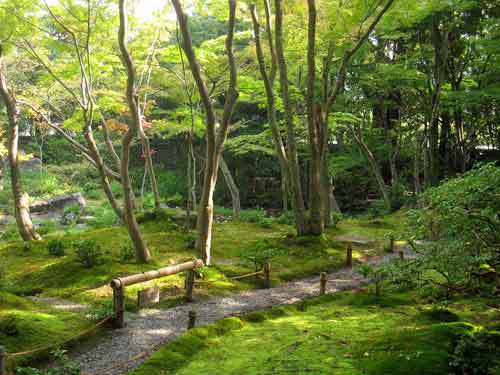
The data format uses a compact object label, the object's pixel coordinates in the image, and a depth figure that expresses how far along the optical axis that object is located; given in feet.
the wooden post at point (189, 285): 32.19
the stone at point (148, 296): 30.71
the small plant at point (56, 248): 43.09
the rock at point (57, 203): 81.87
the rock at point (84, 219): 73.72
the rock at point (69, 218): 72.91
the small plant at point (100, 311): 26.63
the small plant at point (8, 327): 22.93
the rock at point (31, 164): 105.19
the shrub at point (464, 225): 18.01
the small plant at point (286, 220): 65.16
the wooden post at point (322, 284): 33.60
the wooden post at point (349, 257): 42.88
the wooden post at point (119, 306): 26.35
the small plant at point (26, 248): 45.16
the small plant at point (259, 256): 37.22
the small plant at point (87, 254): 37.27
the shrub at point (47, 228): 57.52
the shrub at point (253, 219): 65.13
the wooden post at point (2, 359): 17.08
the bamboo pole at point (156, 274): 26.40
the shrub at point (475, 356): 16.74
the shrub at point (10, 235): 57.16
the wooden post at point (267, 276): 36.28
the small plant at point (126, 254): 39.23
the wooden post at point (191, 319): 24.99
